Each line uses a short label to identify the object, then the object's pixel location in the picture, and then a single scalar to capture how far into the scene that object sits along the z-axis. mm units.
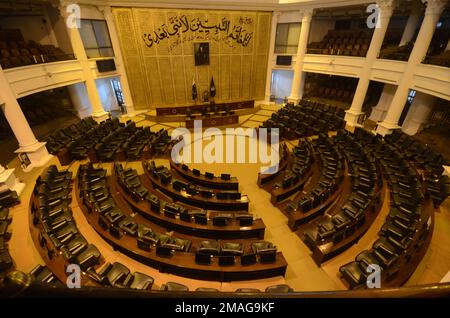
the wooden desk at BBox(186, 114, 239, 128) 14477
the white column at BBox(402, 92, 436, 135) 12227
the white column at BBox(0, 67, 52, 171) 8656
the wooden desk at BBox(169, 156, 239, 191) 8430
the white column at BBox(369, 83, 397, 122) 14118
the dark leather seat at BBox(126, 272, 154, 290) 4854
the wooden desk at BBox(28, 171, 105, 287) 4981
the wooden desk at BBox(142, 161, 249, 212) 7414
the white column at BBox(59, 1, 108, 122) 11716
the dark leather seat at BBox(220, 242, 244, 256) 5473
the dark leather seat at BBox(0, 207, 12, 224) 6711
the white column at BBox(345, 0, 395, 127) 11455
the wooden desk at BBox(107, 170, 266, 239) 6336
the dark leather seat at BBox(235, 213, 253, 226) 6361
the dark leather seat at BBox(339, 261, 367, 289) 5020
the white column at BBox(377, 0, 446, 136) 9719
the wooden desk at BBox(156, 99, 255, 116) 15297
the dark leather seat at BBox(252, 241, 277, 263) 5320
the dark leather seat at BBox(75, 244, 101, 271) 5353
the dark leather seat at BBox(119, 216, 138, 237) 6074
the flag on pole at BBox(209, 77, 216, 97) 17266
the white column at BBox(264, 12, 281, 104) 16953
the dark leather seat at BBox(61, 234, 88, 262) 5311
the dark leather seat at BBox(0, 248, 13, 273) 5183
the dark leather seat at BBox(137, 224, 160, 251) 5648
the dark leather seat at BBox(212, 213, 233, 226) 6316
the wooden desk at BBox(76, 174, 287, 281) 5281
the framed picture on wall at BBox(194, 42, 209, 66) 16203
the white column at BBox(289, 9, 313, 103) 15296
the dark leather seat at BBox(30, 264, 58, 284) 4816
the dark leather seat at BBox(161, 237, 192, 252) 5617
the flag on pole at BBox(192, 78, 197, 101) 16734
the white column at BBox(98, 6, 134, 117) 13672
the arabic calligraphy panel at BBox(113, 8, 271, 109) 14722
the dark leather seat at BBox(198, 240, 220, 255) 5465
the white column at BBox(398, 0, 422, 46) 12675
